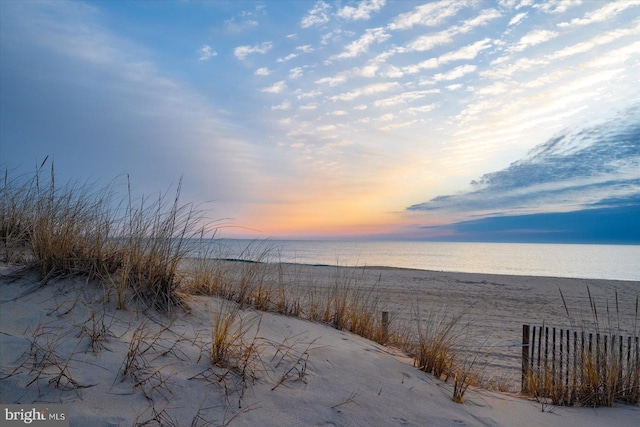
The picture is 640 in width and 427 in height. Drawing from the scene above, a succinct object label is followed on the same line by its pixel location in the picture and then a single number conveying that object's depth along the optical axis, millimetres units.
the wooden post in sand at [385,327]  5371
